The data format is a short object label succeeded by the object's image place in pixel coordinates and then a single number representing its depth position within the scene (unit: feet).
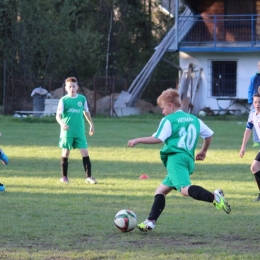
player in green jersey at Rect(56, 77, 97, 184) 69.82
